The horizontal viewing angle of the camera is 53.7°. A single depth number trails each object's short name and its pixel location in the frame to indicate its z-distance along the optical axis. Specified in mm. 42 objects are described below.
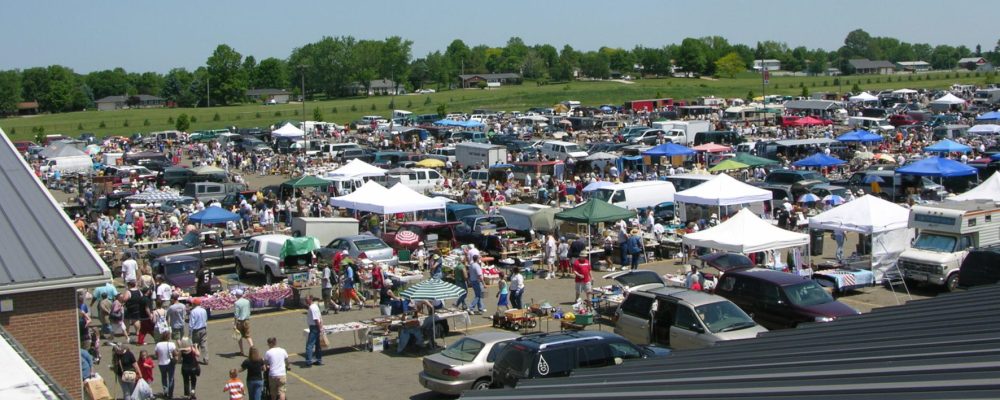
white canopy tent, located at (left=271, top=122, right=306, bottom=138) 59938
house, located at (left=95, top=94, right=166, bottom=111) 160000
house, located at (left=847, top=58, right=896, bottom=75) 198000
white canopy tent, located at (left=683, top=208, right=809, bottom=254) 21406
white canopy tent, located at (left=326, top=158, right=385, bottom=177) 37906
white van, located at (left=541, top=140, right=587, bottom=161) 48812
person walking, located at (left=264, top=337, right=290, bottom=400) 14594
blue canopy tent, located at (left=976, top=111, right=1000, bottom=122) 54656
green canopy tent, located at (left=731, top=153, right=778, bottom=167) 39438
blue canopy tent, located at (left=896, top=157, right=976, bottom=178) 32844
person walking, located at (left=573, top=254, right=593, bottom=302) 20662
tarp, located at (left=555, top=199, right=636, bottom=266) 25672
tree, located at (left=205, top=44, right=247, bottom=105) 144125
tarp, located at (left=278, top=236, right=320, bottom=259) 24422
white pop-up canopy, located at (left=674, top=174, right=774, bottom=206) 27750
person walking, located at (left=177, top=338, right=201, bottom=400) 15188
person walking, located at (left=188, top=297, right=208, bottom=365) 17406
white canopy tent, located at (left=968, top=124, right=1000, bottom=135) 48844
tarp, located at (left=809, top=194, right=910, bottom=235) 22375
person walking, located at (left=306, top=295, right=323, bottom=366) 16953
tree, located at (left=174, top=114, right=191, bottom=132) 82375
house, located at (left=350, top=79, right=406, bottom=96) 163500
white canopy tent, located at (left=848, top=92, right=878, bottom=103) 82038
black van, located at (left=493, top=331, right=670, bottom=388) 13328
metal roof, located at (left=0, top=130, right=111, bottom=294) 12984
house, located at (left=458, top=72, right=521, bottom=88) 169875
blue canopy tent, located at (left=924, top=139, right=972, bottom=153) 41281
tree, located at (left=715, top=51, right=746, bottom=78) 175500
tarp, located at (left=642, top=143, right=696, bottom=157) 44062
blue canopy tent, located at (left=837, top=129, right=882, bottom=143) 47916
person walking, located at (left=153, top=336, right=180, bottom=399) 15336
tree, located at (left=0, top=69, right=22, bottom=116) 138250
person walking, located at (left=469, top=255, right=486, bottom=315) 20781
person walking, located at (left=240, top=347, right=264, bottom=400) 14430
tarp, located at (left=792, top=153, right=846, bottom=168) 39094
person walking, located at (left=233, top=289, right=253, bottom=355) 17906
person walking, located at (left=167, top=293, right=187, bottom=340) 18406
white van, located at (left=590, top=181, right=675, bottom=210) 32219
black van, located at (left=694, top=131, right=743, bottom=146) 54125
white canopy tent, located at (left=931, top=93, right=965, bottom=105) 71331
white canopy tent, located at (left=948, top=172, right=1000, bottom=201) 24750
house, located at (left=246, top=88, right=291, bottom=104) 154500
